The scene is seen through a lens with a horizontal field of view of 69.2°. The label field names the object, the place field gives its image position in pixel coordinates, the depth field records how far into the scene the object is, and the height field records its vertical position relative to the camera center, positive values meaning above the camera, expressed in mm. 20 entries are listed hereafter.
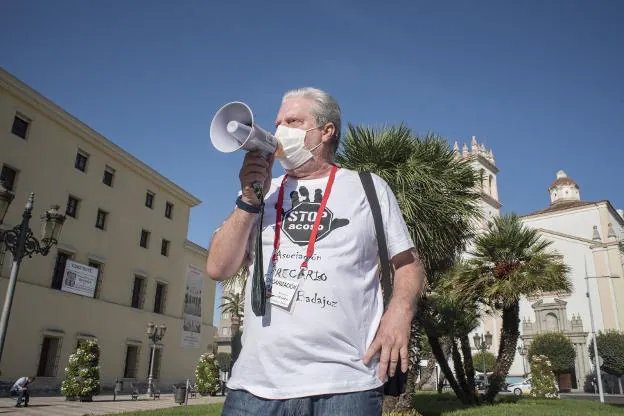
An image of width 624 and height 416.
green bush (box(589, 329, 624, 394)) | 36156 +922
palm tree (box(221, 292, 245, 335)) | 42806 +4387
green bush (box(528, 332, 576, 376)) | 39875 +1035
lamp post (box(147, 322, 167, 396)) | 21125 +807
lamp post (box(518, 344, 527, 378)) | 40122 +858
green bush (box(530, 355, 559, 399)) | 24328 -984
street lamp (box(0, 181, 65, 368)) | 7965 +2118
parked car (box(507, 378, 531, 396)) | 32872 -1880
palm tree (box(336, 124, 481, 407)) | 10078 +3876
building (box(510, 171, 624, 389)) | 41469 +7821
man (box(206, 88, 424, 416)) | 1551 +284
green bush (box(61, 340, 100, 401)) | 18203 -1116
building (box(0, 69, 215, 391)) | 19734 +4870
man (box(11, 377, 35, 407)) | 15242 -1449
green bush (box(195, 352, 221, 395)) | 24562 -1262
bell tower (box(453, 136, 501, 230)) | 54719 +22793
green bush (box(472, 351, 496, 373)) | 42344 -81
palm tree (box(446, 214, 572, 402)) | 12969 +2465
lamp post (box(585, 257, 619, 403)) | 22941 -1091
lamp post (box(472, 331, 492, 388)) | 25541 +984
